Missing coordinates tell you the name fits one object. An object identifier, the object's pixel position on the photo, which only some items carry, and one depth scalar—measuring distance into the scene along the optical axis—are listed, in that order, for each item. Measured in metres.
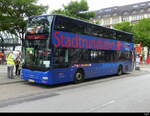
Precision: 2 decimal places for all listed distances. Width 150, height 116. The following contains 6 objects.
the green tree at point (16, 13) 11.45
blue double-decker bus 8.99
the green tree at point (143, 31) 38.00
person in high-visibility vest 10.98
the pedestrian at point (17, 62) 11.79
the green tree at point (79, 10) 20.56
